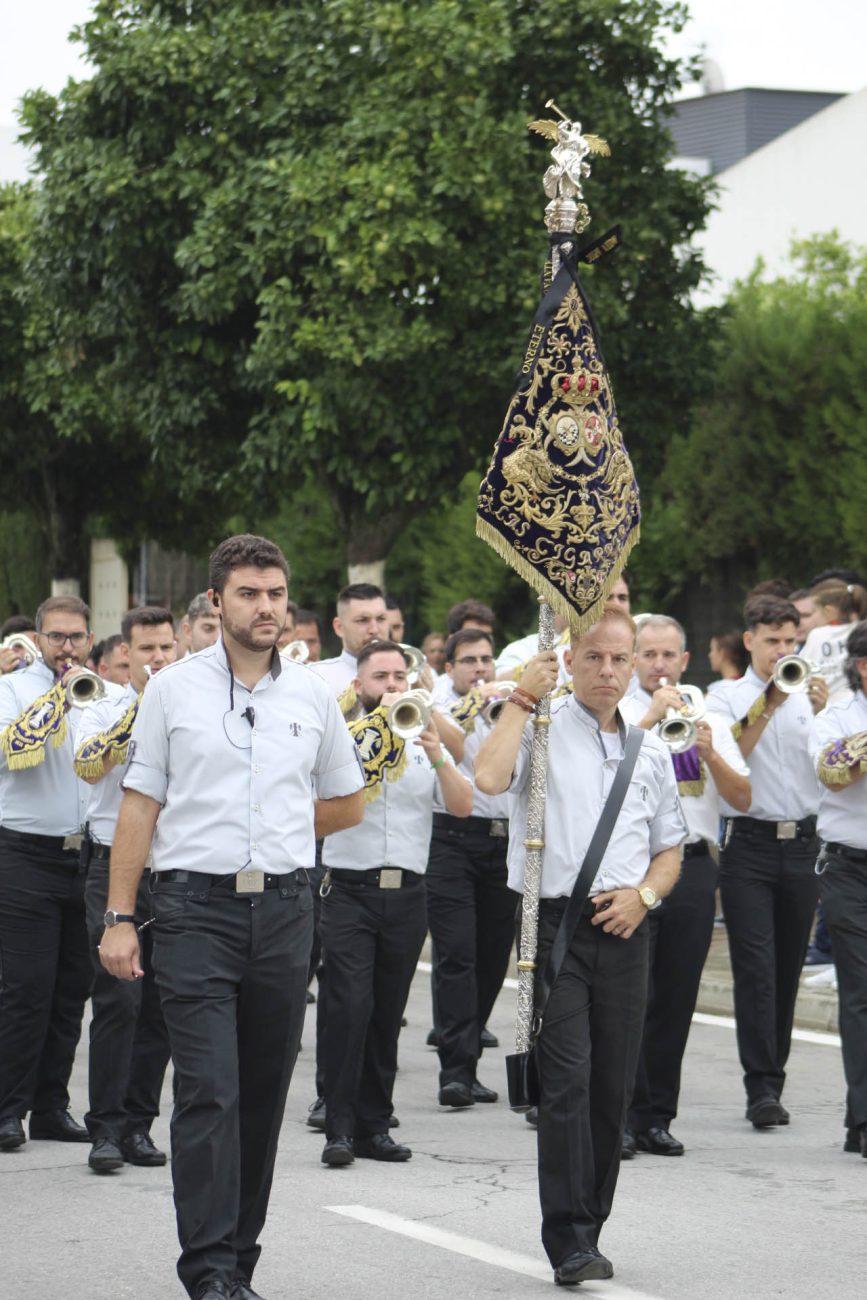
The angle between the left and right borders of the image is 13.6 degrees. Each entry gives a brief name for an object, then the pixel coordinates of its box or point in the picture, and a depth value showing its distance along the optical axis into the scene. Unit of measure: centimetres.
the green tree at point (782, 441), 4190
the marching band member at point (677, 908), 1468
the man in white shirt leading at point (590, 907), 1074
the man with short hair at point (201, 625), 1625
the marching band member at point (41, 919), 1472
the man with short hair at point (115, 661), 1563
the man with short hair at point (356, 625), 1697
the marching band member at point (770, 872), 1548
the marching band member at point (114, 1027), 1382
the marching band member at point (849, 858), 1418
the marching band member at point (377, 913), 1426
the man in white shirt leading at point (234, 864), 997
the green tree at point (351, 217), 3291
